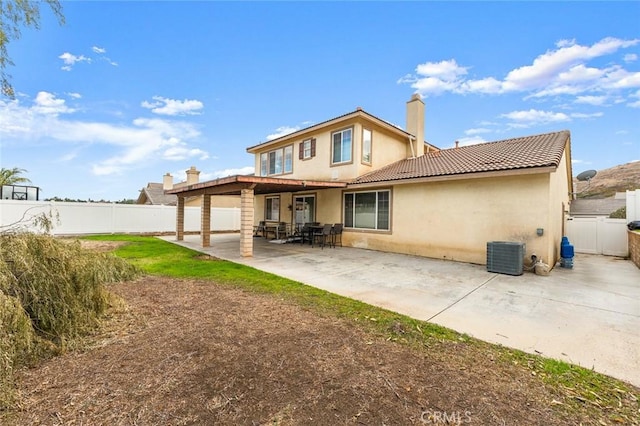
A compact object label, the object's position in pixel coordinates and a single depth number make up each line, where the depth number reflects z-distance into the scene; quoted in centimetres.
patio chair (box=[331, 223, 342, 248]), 1216
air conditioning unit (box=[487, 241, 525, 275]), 715
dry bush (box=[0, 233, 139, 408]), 260
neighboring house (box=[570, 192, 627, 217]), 1859
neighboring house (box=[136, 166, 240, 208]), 2107
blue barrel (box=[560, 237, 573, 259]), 823
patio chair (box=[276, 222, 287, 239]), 1545
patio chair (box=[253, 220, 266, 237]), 1687
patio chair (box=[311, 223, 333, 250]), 1191
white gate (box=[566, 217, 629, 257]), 1105
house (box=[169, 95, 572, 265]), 782
